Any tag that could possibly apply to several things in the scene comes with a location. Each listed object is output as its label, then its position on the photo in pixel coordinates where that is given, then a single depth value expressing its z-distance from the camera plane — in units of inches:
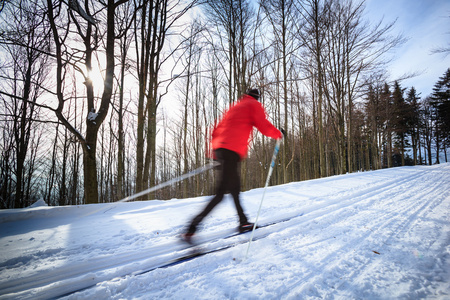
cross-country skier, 80.6
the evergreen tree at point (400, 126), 925.1
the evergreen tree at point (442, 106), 991.0
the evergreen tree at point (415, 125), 950.8
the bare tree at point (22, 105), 364.5
